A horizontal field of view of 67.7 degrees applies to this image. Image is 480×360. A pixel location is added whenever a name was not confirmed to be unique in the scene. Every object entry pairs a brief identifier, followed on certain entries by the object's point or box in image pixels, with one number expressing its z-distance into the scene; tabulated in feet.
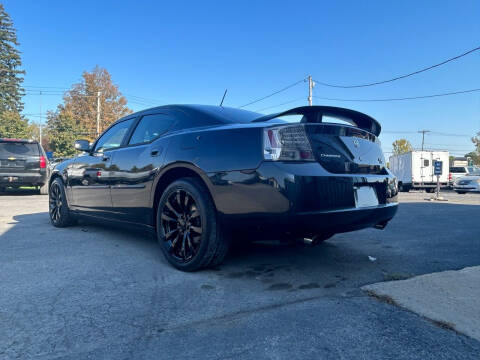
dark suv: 32.07
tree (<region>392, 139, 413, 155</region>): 228.02
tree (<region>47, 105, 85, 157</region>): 122.11
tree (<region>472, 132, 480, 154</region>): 149.28
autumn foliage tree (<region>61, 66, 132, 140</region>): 140.54
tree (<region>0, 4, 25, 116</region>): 165.27
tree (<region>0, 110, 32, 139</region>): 123.65
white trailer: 64.73
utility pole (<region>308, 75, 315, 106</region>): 94.89
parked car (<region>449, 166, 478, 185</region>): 74.90
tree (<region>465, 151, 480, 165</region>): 155.33
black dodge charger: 7.91
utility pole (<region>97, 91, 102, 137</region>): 107.13
